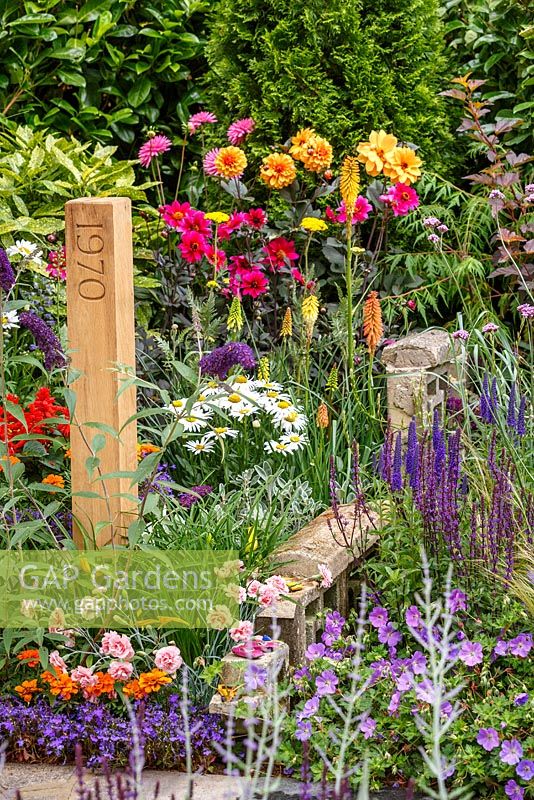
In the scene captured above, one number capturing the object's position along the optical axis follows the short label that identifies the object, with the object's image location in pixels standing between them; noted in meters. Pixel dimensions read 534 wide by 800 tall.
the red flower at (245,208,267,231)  9.36
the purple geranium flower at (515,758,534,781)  5.02
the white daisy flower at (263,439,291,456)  7.64
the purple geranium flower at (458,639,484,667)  5.61
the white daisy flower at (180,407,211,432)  7.52
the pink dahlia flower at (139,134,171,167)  10.05
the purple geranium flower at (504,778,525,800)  5.04
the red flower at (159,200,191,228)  9.11
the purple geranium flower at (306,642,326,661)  5.95
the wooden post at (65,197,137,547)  5.97
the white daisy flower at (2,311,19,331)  7.95
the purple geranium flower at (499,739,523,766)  5.08
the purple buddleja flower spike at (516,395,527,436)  6.73
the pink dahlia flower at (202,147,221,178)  9.64
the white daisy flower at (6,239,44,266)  8.42
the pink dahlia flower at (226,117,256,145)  9.96
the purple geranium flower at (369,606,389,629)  6.12
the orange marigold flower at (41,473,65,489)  6.63
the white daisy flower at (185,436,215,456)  7.73
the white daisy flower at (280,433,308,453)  7.66
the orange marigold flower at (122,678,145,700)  5.70
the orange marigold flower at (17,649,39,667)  5.83
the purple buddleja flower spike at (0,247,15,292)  5.81
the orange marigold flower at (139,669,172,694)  5.68
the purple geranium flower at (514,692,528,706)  5.36
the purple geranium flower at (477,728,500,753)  5.18
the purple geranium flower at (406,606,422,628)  5.89
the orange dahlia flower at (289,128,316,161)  9.19
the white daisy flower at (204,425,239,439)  7.67
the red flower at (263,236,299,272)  9.50
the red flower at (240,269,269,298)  9.20
